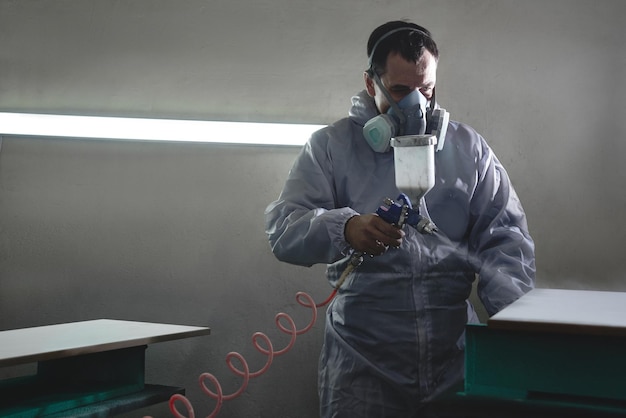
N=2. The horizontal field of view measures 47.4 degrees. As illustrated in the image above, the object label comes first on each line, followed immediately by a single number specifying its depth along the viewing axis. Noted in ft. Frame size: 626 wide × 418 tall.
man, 5.41
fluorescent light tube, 8.65
